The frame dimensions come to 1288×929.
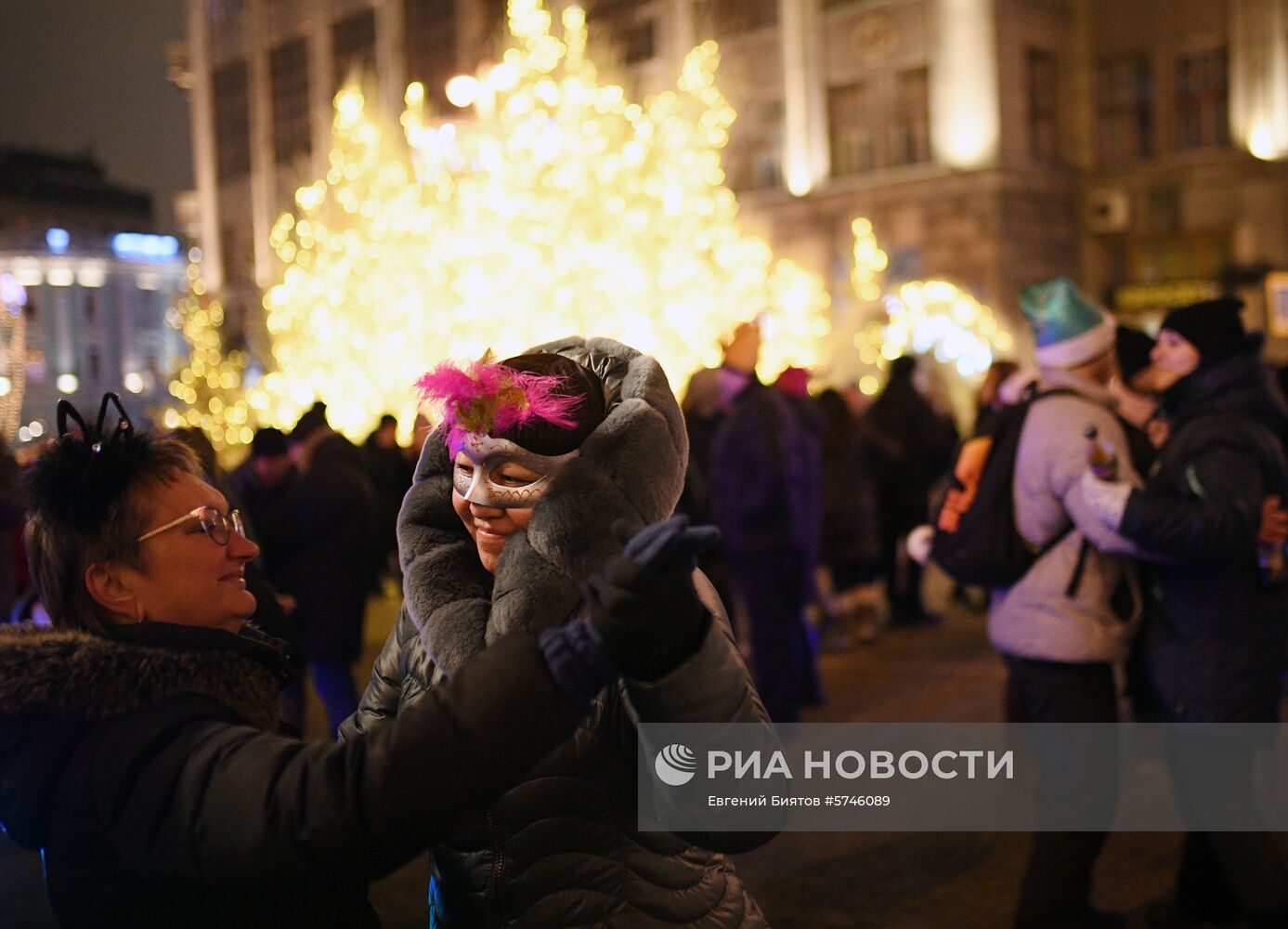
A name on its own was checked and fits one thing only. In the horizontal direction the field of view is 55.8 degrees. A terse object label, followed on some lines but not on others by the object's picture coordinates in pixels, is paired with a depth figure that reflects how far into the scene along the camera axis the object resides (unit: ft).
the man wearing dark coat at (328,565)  19.67
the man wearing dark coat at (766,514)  21.01
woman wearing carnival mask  6.04
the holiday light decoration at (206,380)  82.94
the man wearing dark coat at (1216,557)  11.19
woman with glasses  4.70
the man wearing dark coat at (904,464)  31.99
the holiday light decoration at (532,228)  48.47
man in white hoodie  11.60
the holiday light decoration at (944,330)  70.08
